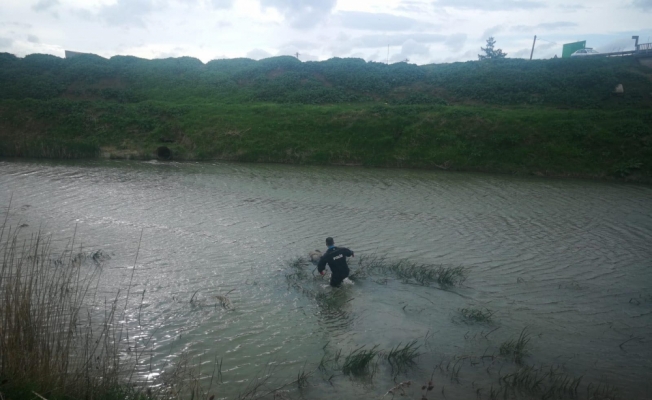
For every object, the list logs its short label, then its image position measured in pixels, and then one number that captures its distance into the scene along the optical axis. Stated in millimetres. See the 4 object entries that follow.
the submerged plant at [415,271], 12547
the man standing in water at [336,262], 11672
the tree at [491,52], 87062
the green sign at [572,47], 65975
